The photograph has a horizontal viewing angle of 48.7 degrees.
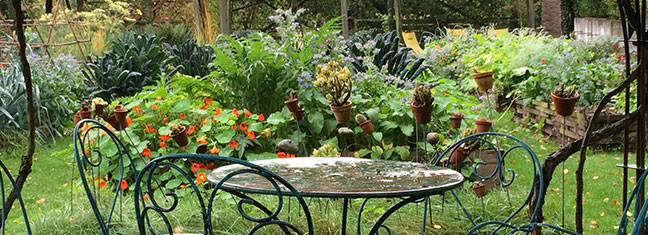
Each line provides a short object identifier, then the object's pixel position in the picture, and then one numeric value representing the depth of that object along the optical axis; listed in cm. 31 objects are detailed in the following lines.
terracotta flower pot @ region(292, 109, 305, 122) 375
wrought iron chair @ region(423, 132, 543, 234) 266
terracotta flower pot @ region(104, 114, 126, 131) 370
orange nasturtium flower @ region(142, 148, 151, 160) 432
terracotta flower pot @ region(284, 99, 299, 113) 365
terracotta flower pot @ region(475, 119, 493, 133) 366
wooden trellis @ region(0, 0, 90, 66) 843
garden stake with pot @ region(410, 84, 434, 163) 320
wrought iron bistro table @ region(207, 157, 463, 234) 217
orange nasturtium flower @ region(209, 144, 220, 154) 438
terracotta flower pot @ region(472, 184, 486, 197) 347
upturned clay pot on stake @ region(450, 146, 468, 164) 379
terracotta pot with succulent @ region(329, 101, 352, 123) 367
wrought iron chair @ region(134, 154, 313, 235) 181
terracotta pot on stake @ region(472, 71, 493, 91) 364
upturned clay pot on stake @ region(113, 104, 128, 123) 360
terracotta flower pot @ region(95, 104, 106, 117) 362
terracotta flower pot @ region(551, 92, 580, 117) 321
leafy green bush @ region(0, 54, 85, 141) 640
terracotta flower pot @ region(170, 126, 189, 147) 365
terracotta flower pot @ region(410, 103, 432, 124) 323
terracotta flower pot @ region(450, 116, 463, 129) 372
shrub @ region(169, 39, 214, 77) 809
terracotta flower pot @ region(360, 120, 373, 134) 363
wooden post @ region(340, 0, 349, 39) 1017
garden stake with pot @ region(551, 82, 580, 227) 322
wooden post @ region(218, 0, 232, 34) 898
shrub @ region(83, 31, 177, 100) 671
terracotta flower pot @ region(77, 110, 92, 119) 362
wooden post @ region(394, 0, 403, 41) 1231
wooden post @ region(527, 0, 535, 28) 1477
